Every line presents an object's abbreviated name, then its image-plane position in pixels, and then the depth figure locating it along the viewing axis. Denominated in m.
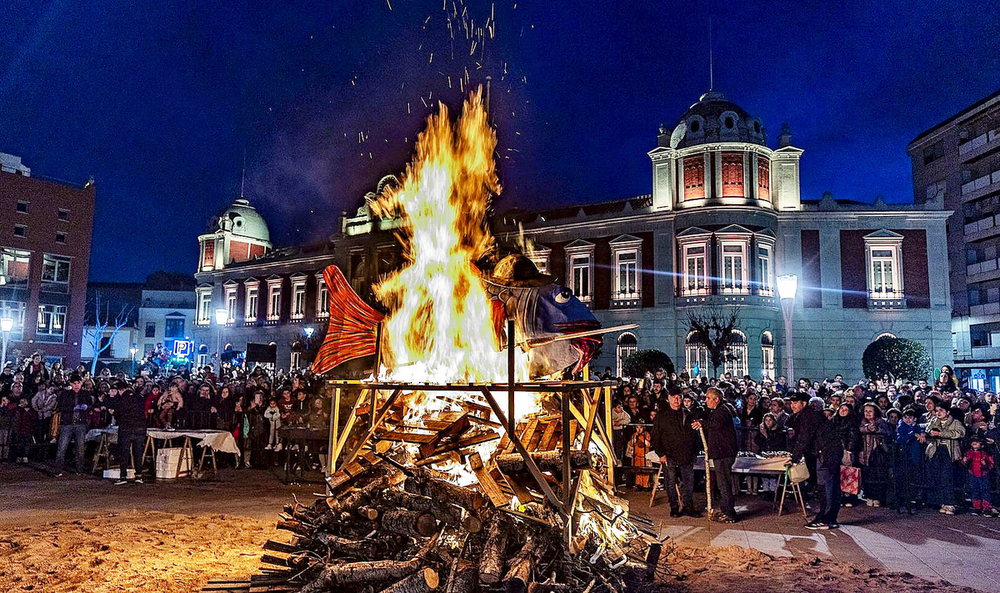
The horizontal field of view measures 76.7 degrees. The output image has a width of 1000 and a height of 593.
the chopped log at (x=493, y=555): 5.09
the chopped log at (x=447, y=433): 6.15
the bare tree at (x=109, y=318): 61.92
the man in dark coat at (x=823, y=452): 9.16
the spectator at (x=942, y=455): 10.73
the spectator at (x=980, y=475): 10.40
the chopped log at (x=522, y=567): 4.98
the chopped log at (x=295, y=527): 6.32
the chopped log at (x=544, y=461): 5.84
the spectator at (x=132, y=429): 12.80
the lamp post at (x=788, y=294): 14.50
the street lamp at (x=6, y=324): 25.20
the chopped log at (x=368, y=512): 5.92
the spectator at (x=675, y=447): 10.06
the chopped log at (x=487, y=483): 5.70
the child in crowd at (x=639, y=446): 12.30
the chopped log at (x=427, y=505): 5.80
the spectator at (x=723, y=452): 9.66
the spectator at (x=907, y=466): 10.59
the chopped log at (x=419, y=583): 5.14
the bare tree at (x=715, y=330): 30.83
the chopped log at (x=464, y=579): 5.12
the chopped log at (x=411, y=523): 5.76
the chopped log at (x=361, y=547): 5.76
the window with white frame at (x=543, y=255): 39.56
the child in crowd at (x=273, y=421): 14.81
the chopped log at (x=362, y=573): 5.33
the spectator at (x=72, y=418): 14.16
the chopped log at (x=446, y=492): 5.84
